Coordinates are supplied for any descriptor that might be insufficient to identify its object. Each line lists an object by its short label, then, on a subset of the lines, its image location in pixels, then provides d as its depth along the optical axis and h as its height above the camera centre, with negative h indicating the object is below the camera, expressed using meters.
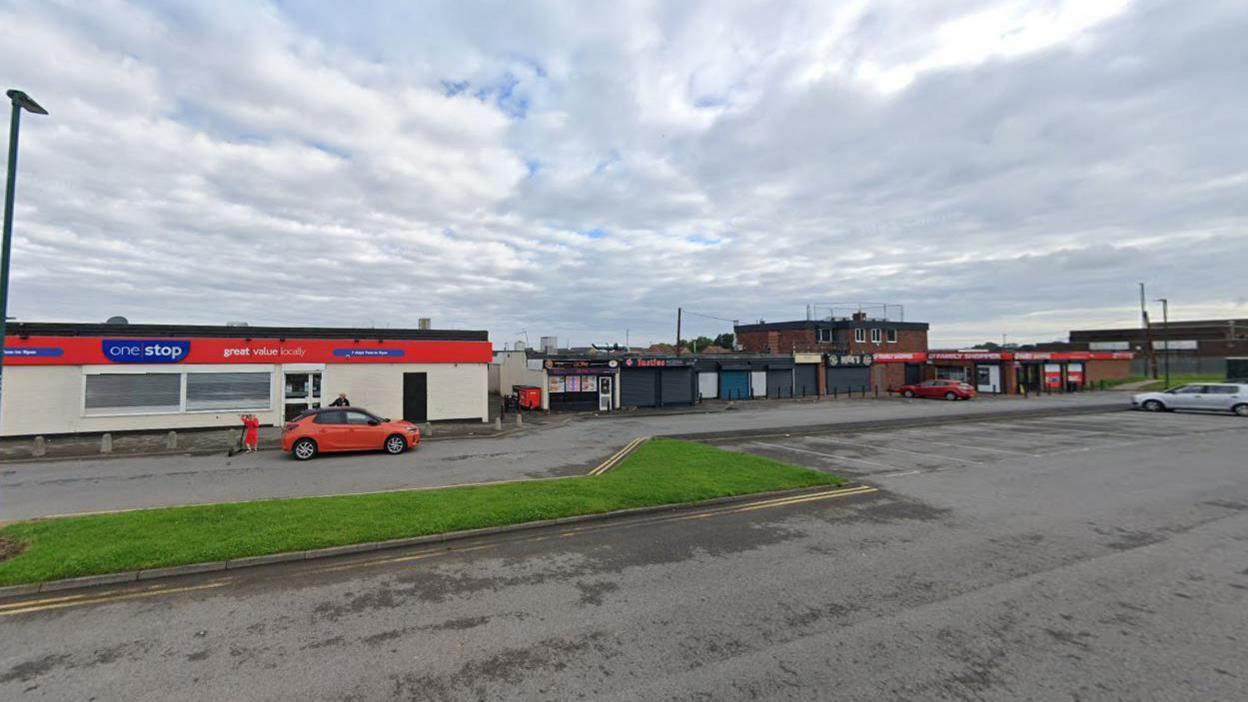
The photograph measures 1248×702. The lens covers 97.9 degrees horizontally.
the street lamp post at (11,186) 7.13 +2.55
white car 27.09 -1.94
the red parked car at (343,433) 15.55 -1.83
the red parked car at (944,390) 39.56 -1.84
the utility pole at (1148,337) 54.25 +2.63
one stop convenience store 19.61 -0.08
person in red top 16.58 -1.89
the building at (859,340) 48.34 +2.43
